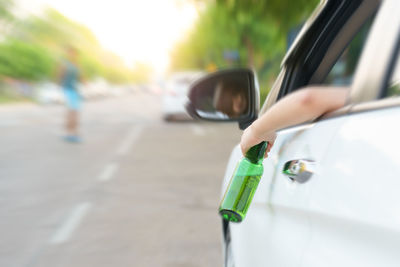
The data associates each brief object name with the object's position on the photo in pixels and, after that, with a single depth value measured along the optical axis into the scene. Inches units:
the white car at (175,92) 694.5
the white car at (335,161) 40.4
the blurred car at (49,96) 1433.3
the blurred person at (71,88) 452.1
